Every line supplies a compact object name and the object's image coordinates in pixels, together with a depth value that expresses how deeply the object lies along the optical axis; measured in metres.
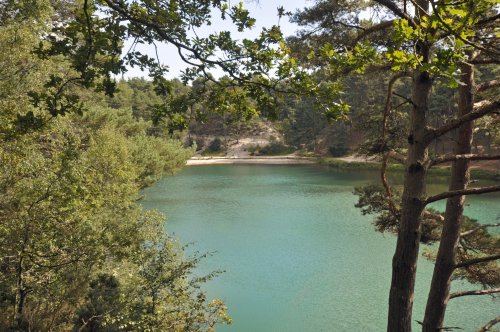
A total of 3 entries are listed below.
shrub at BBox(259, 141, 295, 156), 69.82
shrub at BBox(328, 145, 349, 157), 58.88
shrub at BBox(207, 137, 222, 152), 74.56
